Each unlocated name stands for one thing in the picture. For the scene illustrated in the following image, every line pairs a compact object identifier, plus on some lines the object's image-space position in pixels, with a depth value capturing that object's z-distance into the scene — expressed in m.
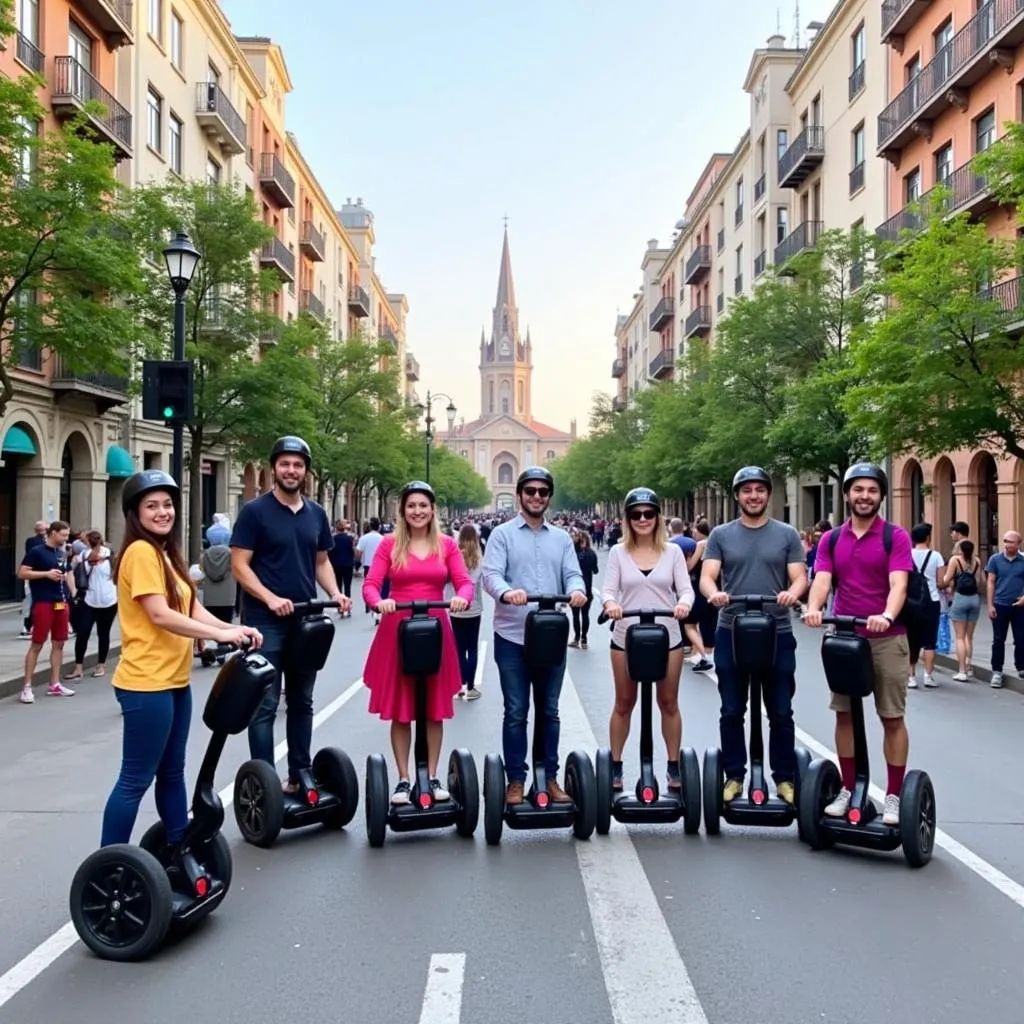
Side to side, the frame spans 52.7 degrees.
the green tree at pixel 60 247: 12.41
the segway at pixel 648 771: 5.52
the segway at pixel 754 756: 5.48
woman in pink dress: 5.63
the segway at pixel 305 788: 5.45
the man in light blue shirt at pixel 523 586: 5.67
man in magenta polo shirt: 5.38
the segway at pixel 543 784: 5.50
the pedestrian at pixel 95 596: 12.07
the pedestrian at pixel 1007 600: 12.01
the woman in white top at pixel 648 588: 5.81
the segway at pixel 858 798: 5.14
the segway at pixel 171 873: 4.07
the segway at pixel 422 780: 5.44
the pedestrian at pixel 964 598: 12.46
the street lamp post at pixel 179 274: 14.74
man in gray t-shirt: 5.75
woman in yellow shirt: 4.23
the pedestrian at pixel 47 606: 10.80
